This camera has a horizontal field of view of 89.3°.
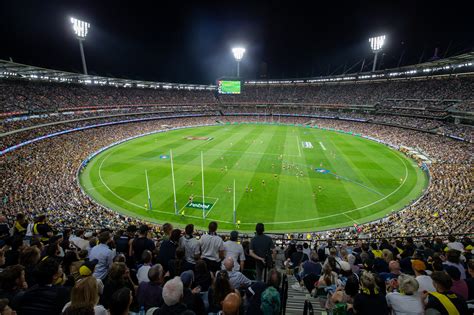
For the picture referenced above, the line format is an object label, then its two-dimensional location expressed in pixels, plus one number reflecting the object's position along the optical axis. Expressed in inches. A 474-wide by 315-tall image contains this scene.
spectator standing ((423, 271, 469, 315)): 176.2
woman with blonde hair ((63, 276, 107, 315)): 130.6
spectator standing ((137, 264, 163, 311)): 194.9
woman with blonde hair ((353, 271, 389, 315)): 174.4
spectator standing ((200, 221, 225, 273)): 284.5
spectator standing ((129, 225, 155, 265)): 298.7
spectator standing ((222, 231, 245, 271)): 286.2
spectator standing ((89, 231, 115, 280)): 265.1
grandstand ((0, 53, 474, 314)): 823.7
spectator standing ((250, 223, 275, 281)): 300.4
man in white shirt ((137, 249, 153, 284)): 238.1
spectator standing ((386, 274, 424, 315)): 176.4
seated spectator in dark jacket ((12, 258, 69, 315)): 161.5
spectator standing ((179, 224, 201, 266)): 286.2
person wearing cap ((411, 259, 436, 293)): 232.1
